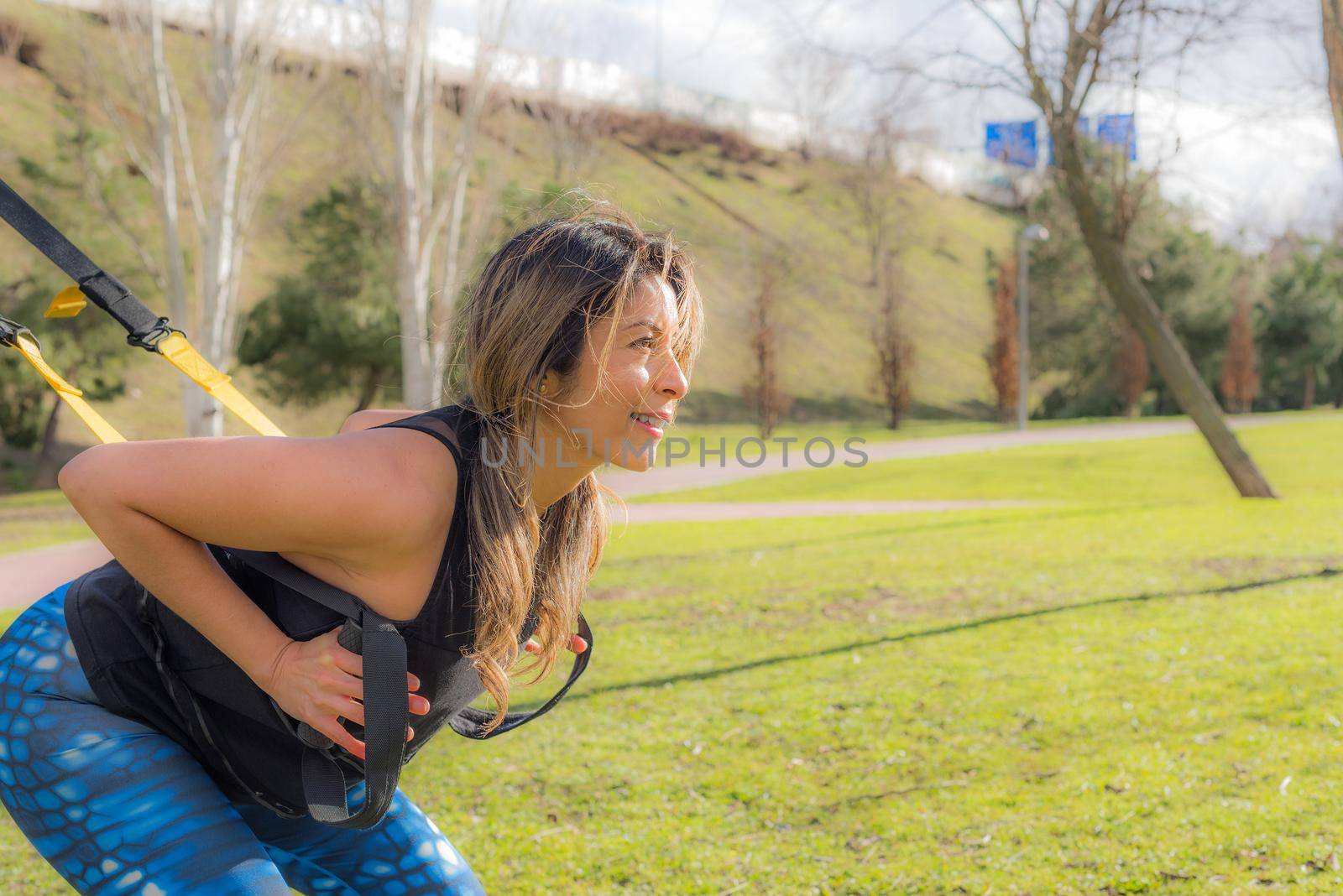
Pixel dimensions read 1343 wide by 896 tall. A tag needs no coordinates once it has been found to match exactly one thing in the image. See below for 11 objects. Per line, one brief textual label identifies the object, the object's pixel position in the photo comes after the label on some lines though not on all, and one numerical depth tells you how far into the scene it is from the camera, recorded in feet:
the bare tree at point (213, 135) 49.57
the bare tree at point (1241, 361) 121.08
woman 4.62
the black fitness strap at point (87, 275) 5.50
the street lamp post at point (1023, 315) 98.68
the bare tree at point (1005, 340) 111.55
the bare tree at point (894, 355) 106.93
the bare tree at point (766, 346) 96.58
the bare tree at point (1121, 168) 32.65
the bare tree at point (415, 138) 51.26
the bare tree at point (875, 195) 166.40
